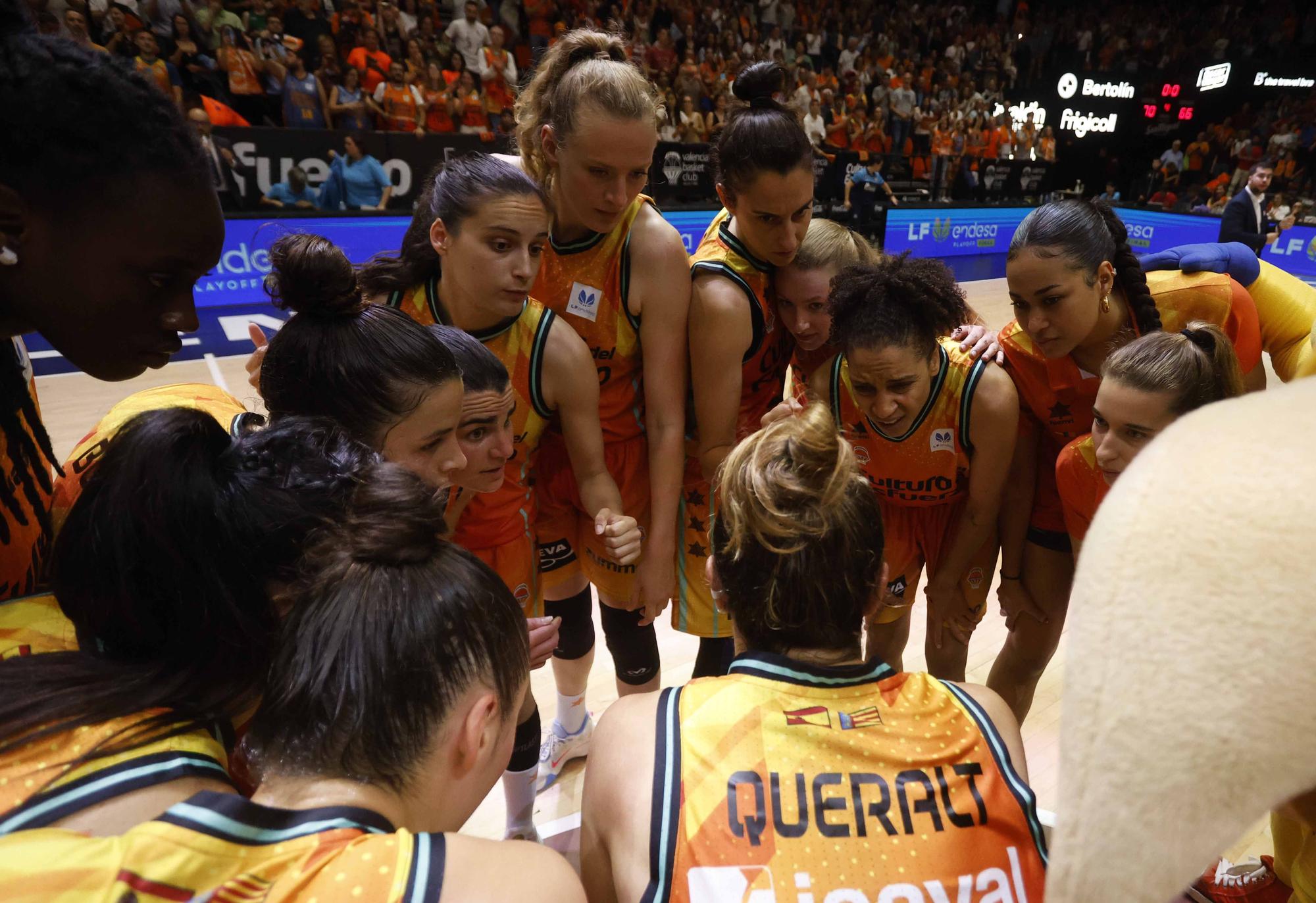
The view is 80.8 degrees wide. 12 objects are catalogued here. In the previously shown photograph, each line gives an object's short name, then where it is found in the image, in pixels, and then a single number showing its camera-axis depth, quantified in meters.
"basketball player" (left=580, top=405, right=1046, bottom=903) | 0.93
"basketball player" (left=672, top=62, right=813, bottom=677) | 1.94
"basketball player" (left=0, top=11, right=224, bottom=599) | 0.83
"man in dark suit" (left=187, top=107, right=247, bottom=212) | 5.88
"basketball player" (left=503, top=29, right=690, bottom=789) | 1.83
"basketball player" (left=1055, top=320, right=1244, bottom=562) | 1.57
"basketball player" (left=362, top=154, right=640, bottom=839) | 1.74
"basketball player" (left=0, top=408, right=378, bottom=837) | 0.76
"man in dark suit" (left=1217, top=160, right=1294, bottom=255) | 6.88
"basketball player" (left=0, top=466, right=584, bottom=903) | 0.66
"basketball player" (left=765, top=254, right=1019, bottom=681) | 1.84
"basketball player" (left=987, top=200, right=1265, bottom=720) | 1.84
